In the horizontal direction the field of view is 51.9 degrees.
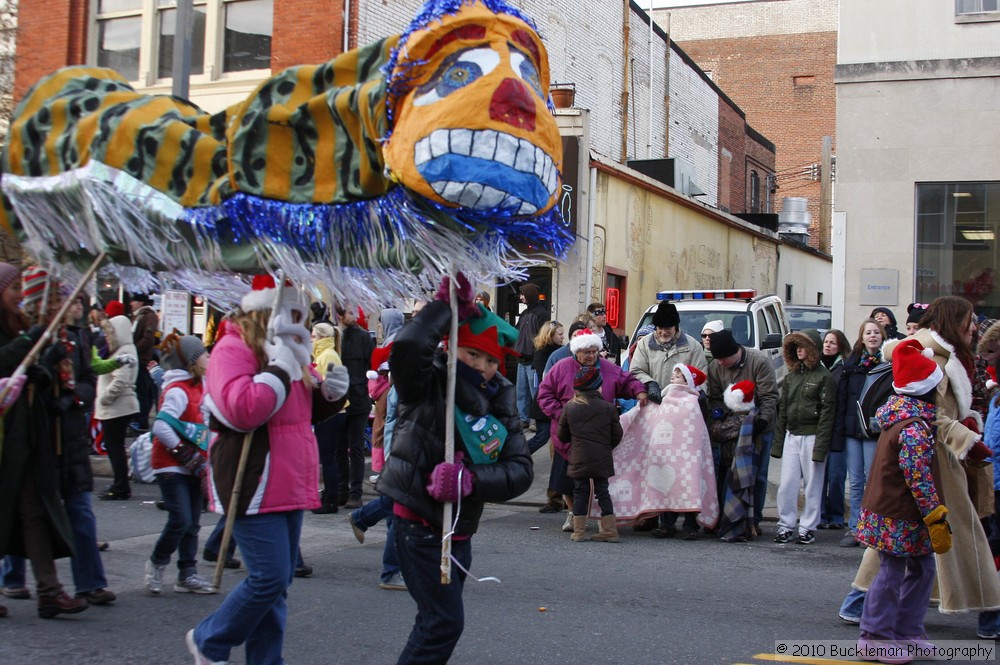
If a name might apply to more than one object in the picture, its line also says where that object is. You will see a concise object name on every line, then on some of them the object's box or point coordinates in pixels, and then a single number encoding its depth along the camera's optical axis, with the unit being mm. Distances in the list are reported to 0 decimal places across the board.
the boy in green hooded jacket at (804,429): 9336
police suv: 14531
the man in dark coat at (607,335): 12164
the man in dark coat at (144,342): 12672
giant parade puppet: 4223
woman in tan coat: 5836
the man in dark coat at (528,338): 13531
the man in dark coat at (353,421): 10578
